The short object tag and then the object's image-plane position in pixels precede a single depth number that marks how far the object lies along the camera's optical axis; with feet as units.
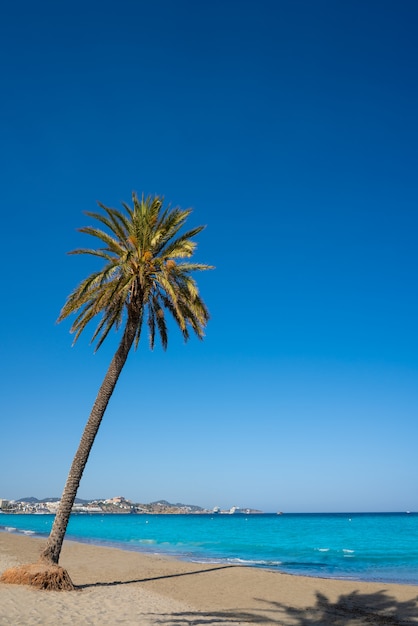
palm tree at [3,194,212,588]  61.57
